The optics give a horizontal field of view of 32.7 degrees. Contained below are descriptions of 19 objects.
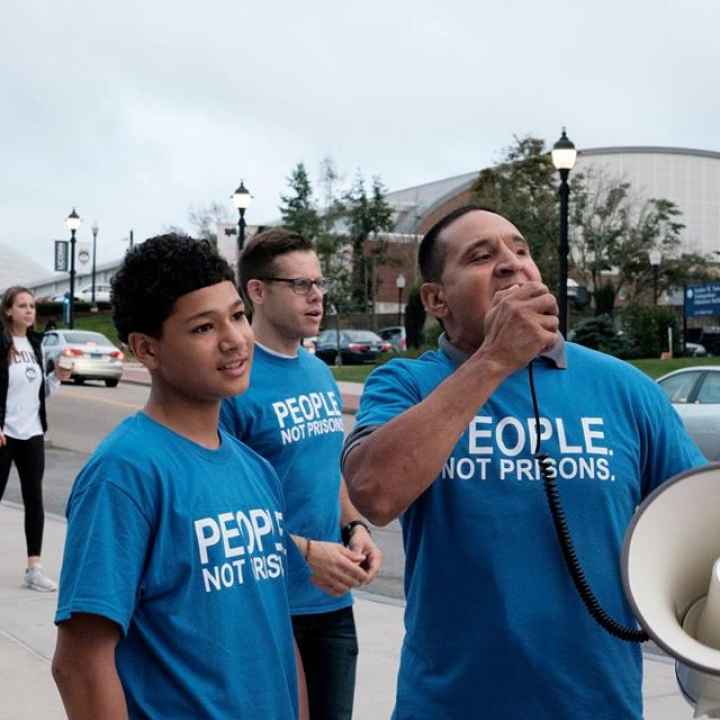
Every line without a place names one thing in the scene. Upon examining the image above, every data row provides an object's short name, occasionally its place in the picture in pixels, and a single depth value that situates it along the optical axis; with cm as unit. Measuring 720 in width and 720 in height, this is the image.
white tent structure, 5521
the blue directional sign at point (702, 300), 3716
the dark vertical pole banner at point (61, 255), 4922
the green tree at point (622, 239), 5153
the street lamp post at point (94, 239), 6519
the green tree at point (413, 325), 4556
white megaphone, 188
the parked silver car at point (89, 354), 2867
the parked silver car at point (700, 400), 1372
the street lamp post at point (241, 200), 2470
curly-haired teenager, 207
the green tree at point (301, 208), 4969
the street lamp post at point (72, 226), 3619
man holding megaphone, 218
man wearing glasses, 358
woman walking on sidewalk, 763
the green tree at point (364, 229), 5294
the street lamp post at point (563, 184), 1836
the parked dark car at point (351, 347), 4138
